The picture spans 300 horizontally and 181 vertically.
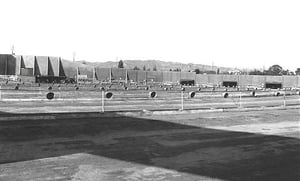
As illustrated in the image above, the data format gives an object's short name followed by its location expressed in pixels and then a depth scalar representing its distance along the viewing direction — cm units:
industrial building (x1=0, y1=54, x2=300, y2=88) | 7269
